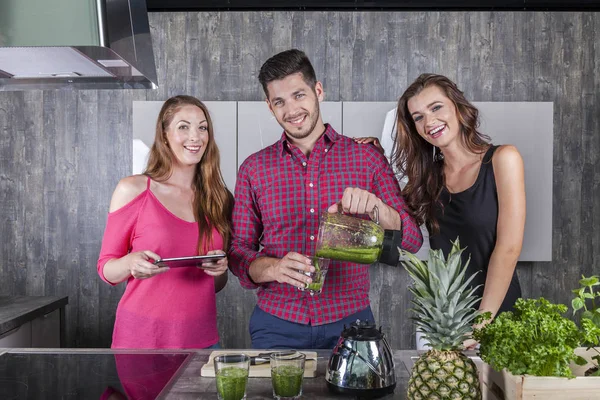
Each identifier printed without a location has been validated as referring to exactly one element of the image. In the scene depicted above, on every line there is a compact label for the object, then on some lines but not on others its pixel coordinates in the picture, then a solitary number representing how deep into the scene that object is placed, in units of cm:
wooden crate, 113
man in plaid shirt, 200
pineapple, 120
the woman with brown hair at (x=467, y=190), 198
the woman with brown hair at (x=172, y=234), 204
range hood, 132
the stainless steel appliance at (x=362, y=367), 133
